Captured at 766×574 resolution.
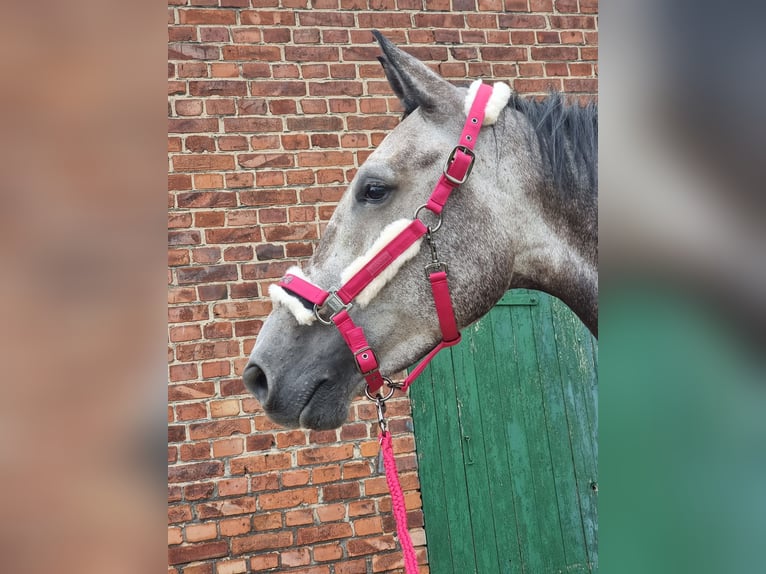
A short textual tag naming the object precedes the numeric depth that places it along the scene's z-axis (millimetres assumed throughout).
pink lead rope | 1195
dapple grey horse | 1303
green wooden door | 2387
